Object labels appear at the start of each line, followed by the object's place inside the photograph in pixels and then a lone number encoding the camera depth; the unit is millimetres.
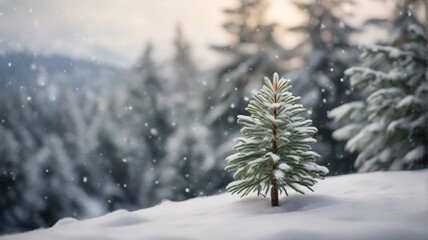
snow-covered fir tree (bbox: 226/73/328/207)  5062
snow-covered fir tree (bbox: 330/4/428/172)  10234
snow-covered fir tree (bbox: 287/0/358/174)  16141
